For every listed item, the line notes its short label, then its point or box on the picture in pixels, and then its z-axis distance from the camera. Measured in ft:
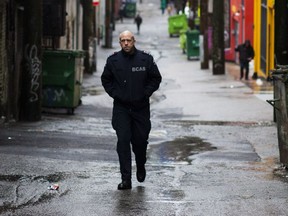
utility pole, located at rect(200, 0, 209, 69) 137.28
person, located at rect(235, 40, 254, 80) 118.73
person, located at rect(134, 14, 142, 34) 232.12
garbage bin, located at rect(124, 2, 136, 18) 283.38
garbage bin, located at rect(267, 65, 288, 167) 40.96
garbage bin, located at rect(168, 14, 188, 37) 225.35
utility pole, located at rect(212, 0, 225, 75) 122.93
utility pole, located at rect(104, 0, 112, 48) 179.93
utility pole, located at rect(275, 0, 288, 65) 63.62
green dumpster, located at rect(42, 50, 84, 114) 72.49
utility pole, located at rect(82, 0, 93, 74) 119.96
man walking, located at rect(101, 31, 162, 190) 35.24
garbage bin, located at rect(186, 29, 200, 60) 158.92
